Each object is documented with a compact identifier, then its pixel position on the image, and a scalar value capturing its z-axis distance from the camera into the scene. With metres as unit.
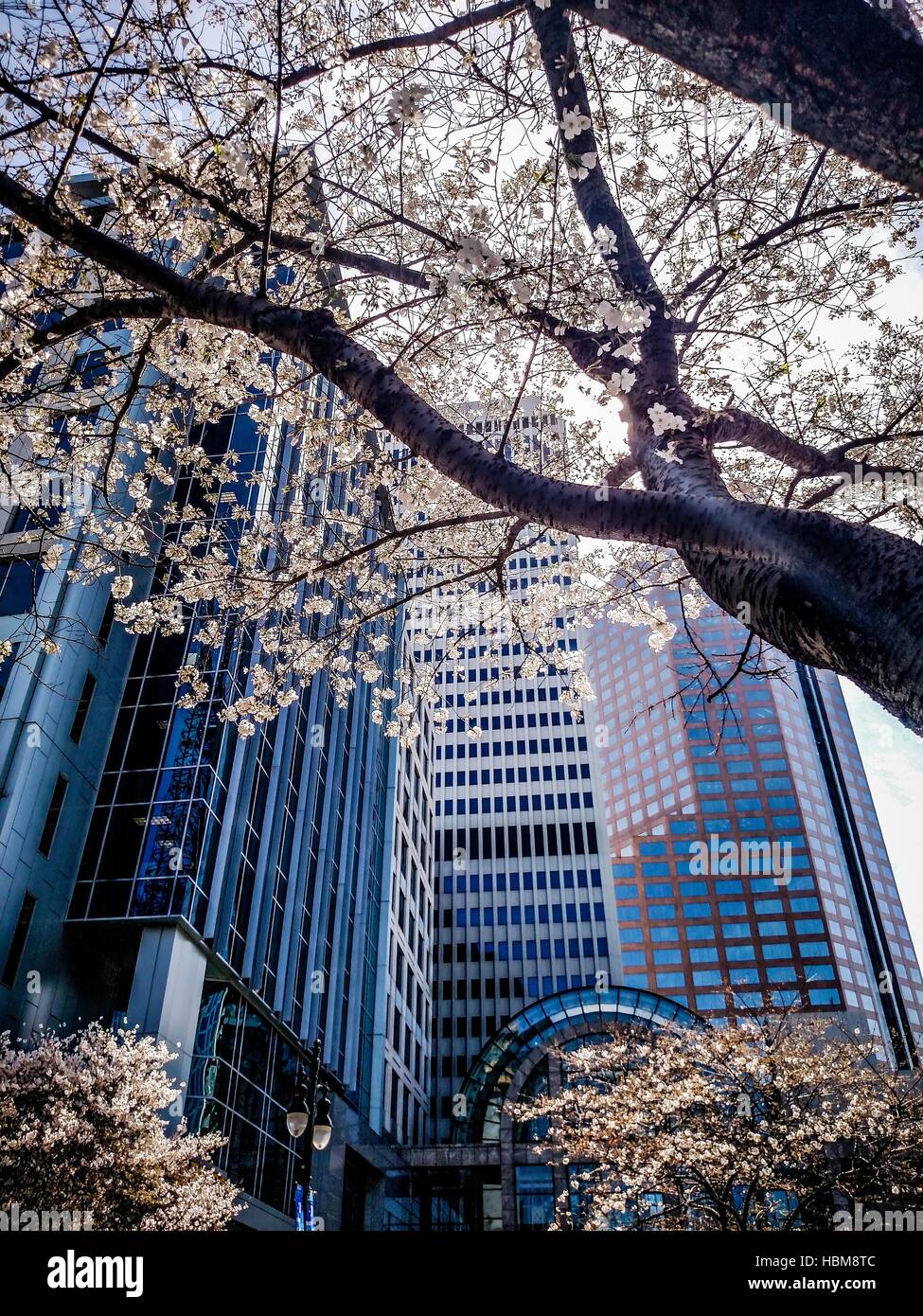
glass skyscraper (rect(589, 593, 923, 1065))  103.25
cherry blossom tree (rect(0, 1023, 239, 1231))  14.30
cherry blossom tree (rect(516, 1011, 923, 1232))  14.47
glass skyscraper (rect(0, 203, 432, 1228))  20.31
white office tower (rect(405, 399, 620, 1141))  77.31
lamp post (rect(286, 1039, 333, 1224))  11.38
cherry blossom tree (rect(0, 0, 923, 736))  2.82
